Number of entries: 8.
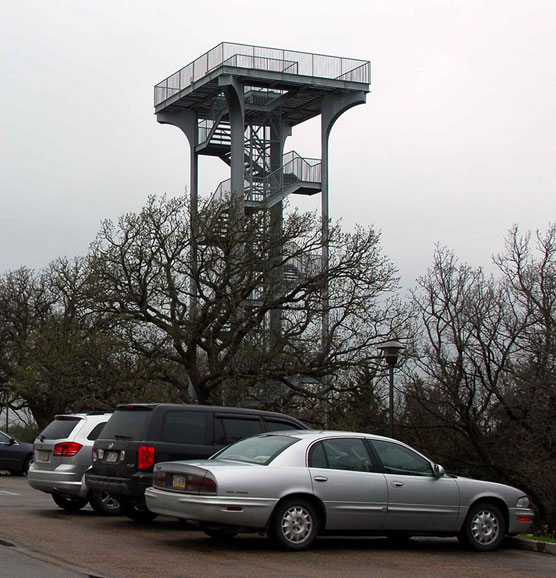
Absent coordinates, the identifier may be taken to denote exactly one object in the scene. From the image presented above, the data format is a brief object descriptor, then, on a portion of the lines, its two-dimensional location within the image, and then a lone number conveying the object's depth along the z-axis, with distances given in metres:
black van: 14.41
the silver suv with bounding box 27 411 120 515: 16.61
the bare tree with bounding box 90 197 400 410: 34.78
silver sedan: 12.22
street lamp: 22.12
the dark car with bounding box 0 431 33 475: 28.97
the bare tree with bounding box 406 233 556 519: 30.83
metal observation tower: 40.50
